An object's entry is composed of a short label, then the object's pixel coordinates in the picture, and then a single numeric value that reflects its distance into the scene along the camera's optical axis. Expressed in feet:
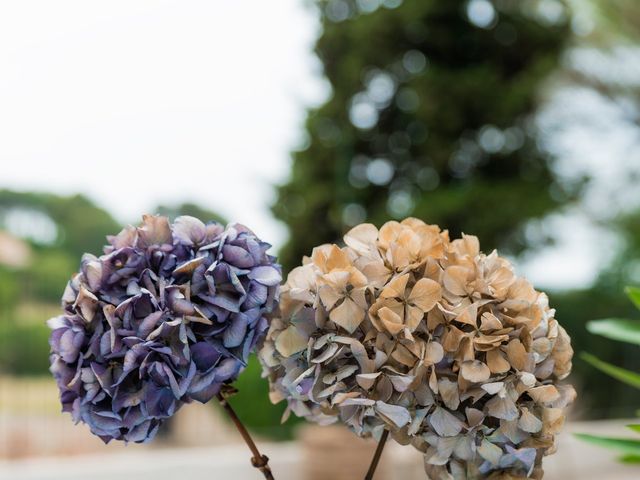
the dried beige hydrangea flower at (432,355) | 1.68
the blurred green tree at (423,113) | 16.08
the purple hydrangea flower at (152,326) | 1.73
